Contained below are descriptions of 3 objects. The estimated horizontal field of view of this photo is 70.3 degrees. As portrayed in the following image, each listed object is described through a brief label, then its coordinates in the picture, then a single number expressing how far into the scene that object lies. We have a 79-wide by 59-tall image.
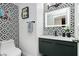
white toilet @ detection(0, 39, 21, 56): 1.72
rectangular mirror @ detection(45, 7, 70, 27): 1.39
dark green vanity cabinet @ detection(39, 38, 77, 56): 1.04
